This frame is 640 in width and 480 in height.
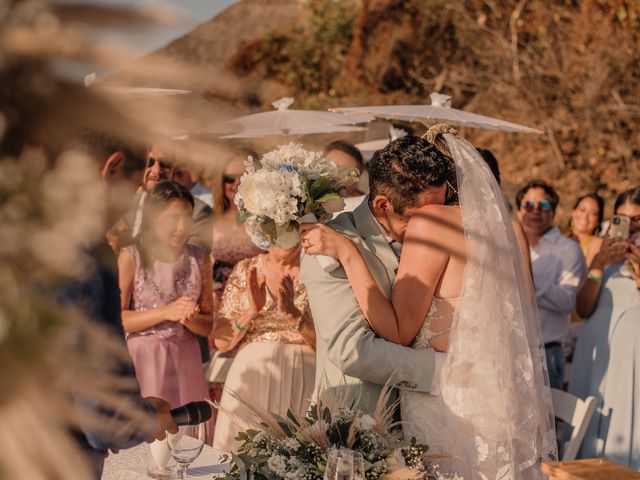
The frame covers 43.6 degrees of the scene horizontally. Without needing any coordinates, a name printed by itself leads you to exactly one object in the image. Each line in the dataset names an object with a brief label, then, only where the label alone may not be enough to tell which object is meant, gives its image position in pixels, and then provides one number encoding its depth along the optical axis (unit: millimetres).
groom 2711
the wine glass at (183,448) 2459
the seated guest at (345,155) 5556
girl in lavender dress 4027
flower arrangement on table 2229
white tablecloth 2805
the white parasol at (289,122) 5996
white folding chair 3998
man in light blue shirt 5688
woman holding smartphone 5074
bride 2752
